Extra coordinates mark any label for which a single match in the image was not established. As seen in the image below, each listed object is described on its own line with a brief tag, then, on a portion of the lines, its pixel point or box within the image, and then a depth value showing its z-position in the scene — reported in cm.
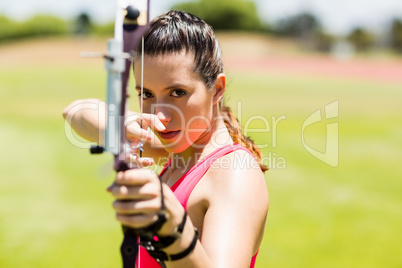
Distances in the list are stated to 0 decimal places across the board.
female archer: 112
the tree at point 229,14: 7281
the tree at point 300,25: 6548
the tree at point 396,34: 5219
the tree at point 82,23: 6669
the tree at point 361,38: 5475
